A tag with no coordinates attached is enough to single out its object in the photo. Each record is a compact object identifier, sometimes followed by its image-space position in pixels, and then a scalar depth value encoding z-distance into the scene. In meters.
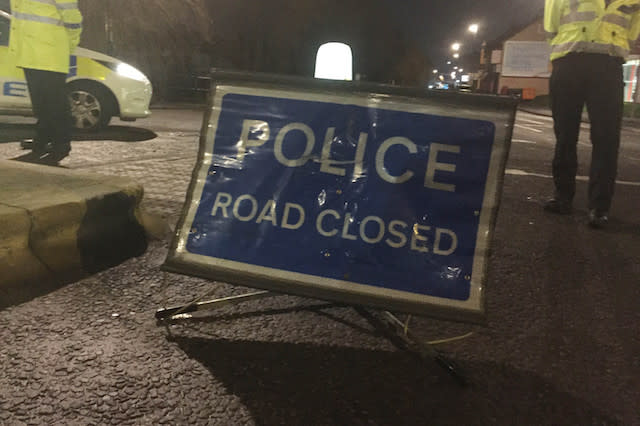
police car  7.25
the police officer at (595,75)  4.05
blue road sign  2.00
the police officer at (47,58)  4.70
